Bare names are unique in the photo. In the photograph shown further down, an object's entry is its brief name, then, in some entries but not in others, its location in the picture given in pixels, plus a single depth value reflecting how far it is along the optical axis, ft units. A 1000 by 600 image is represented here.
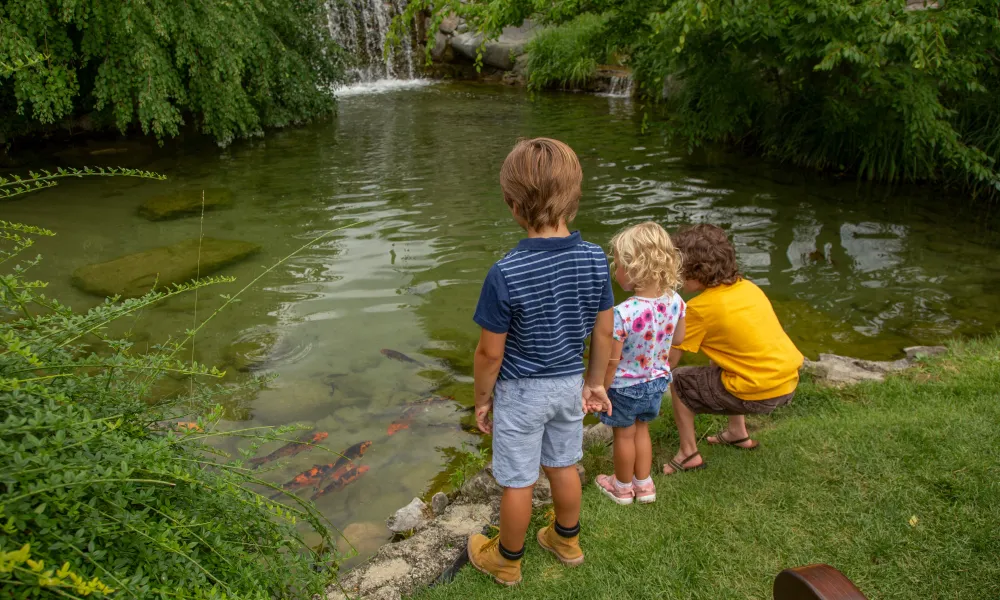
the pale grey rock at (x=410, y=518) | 11.64
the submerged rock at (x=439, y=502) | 11.81
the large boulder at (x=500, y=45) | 60.80
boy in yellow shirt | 10.62
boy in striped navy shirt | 7.93
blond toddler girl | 9.59
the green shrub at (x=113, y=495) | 5.27
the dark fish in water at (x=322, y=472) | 13.20
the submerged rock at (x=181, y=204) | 26.61
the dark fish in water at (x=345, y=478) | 13.08
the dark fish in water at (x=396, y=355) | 17.30
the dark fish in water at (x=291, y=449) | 13.78
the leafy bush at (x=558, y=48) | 50.70
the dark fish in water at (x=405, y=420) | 14.78
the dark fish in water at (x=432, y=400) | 15.67
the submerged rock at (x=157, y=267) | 20.57
